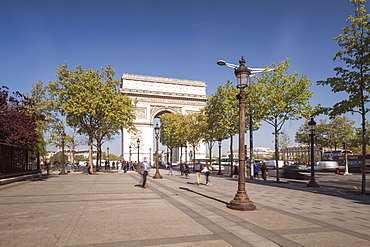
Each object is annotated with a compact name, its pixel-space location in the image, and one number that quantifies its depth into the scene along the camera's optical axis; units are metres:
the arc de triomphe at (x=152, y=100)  60.41
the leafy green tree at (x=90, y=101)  33.12
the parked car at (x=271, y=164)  63.11
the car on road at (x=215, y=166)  51.26
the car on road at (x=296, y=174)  25.60
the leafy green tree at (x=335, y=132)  60.84
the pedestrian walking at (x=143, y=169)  17.55
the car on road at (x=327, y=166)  47.67
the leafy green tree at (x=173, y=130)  54.05
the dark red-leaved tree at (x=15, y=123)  19.91
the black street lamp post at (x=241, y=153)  10.02
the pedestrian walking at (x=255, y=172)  28.94
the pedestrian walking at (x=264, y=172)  25.62
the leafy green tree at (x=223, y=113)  31.06
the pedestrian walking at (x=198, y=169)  19.44
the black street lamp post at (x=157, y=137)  26.08
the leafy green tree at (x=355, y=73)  14.98
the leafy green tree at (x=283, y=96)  22.52
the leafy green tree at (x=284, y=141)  72.00
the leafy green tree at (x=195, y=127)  47.88
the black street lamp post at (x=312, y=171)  19.17
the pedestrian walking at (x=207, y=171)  19.52
